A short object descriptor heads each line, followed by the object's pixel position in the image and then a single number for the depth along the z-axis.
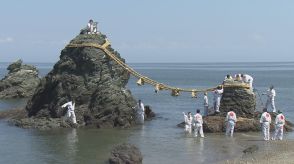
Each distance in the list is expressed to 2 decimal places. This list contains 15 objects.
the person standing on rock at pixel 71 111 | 38.53
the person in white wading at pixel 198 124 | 33.38
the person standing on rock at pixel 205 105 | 40.09
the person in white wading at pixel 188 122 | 35.32
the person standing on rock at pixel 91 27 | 43.31
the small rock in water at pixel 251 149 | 27.78
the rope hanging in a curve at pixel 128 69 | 41.41
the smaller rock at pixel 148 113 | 45.06
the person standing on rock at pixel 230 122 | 33.66
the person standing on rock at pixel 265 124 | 31.67
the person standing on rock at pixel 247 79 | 38.09
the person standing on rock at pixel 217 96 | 38.28
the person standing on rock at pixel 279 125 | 31.62
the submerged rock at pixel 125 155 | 24.81
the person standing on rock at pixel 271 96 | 40.38
